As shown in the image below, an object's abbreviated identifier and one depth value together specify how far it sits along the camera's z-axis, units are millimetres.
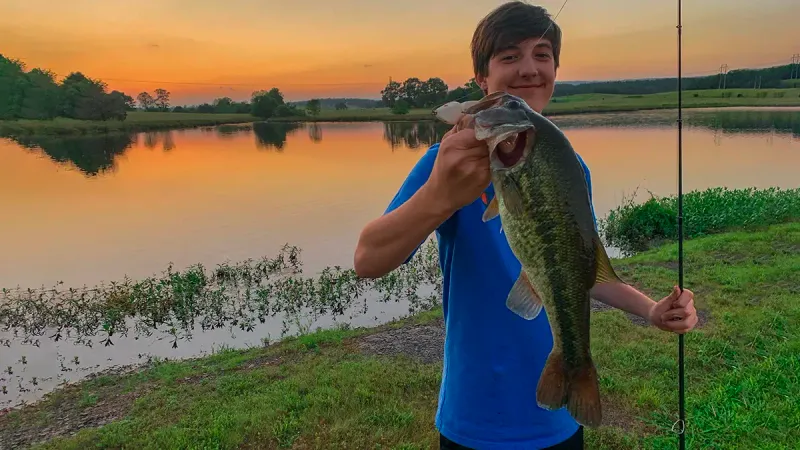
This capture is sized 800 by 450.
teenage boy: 1809
